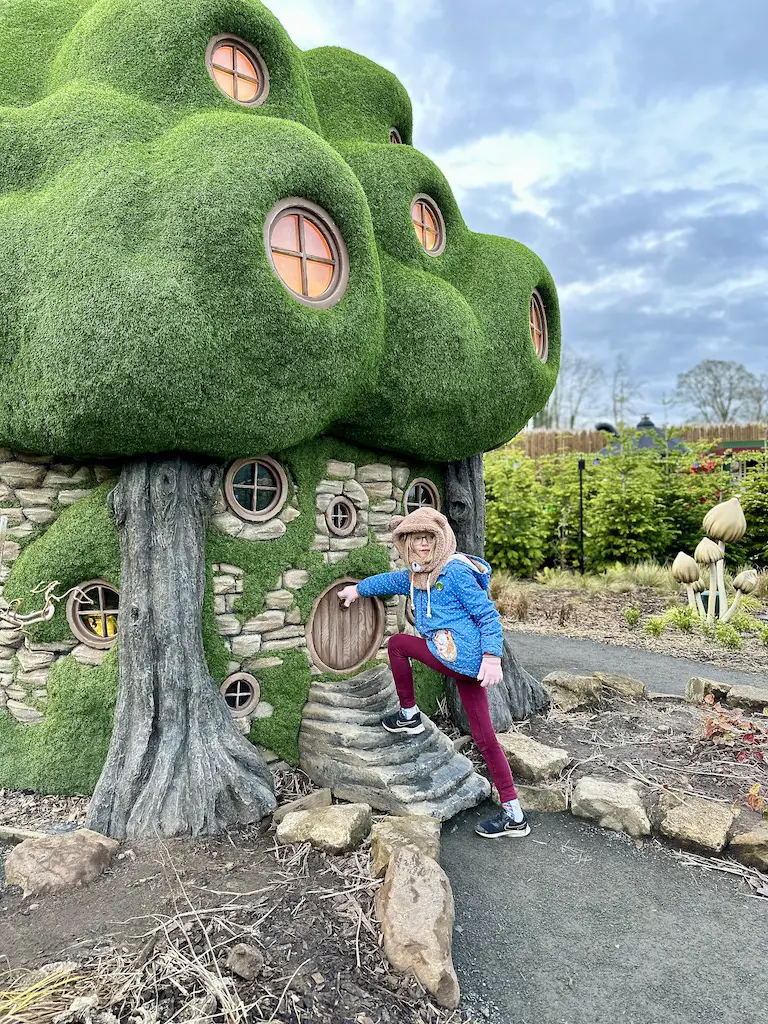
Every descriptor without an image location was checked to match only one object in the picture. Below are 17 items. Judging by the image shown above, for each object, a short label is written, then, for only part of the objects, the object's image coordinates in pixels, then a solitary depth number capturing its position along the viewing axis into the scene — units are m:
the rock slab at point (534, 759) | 5.09
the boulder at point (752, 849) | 4.11
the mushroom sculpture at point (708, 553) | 9.09
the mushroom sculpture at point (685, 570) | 9.41
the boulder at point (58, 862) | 3.61
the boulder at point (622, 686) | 6.90
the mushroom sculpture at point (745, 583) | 9.02
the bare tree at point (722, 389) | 30.77
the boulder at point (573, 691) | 6.69
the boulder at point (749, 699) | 6.51
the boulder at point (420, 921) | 2.95
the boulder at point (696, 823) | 4.25
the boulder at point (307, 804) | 4.38
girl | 4.21
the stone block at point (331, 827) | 3.91
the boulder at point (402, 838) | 3.62
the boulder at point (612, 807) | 4.52
